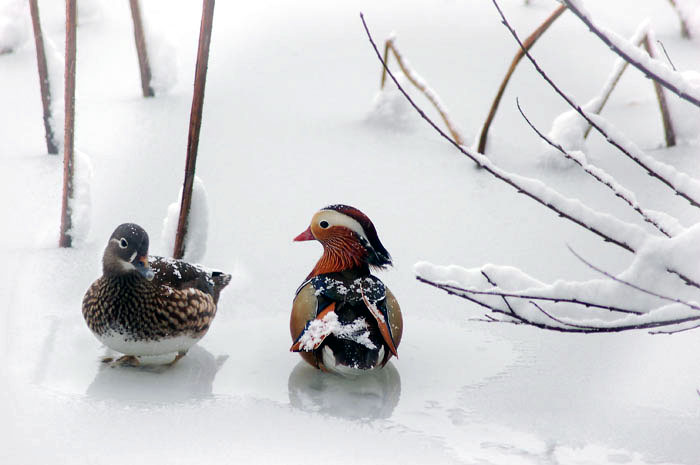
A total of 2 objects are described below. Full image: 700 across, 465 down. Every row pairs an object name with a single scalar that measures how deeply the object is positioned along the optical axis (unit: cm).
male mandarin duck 1305
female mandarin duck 1308
